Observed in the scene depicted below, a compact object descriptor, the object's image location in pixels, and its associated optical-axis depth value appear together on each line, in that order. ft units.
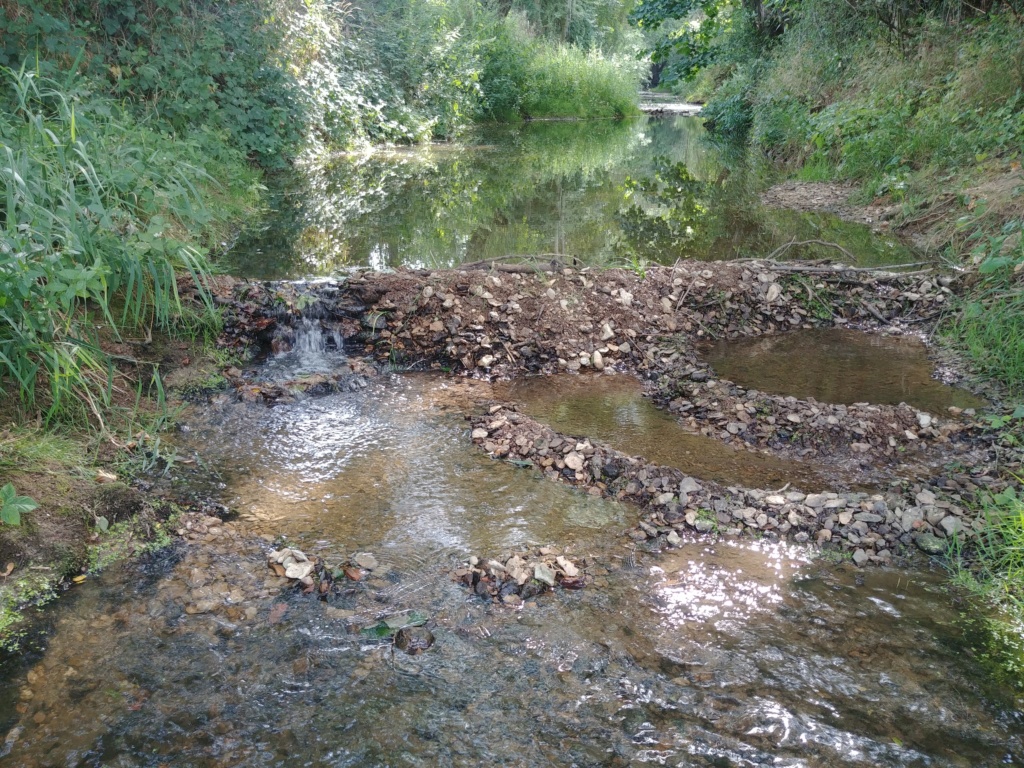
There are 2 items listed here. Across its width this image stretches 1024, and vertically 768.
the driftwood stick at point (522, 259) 20.62
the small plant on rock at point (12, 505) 9.11
